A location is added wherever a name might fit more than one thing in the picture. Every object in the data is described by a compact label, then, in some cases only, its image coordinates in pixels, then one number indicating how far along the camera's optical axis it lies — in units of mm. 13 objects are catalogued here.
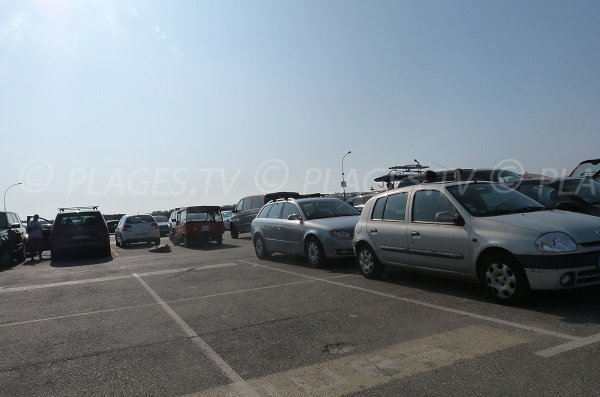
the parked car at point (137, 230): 21766
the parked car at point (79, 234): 16375
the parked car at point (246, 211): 21641
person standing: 17234
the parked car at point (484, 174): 13855
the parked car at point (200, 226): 19703
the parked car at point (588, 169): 11961
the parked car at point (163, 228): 32344
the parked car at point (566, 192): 8594
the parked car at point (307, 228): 10320
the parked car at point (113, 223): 28275
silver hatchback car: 5773
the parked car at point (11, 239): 15125
